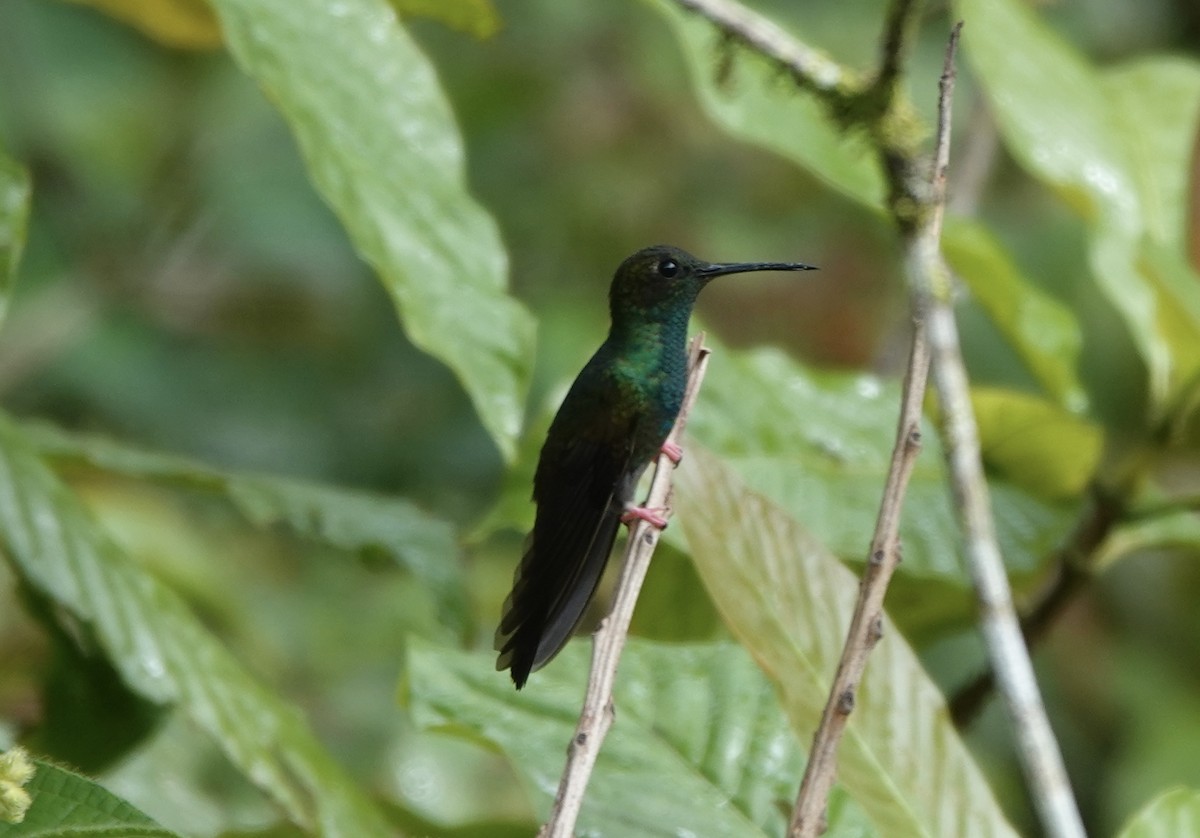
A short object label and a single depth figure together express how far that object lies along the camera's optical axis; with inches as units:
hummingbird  136.7
